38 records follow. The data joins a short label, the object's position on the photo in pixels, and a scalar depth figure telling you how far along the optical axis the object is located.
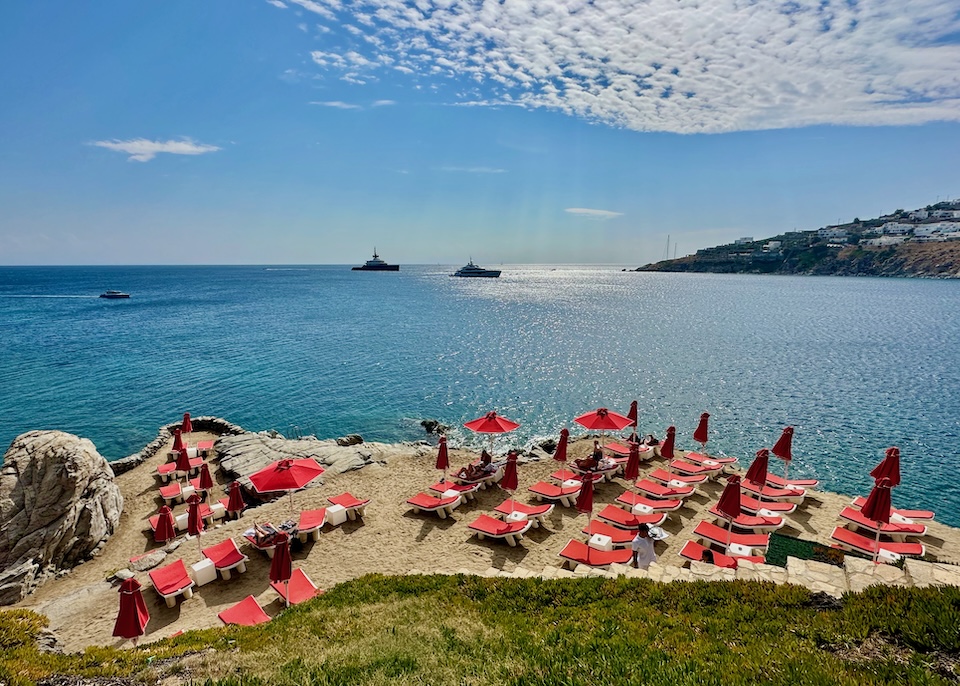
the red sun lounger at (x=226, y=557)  12.14
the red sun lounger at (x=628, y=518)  14.04
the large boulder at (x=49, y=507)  14.14
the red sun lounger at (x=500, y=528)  13.48
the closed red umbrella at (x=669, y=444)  18.94
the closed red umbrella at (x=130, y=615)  8.79
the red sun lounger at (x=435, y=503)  15.16
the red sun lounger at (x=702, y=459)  18.95
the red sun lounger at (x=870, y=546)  12.09
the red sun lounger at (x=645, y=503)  14.95
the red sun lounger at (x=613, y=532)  12.97
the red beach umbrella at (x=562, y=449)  17.56
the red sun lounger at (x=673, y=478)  17.03
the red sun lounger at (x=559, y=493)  16.14
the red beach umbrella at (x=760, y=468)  14.73
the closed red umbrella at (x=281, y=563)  9.80
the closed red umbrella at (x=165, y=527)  13.77
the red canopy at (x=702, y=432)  19.21
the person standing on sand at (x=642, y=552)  12.18
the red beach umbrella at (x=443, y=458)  16.80
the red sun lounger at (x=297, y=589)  10.66
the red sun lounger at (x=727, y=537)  12.84
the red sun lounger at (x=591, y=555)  11.76
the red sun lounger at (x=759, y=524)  13.95
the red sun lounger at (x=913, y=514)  14.41
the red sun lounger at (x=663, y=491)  15.93
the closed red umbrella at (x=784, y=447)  15.45
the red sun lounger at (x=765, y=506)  15.06
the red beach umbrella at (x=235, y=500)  14.25
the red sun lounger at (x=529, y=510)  14.62
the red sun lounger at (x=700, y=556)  11.50
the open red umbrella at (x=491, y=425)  16.31
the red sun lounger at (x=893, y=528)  13.42
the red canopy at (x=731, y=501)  13.07
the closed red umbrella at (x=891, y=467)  13.09
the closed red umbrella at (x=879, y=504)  11.41
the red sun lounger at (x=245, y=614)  9.65
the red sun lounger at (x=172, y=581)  11.12
